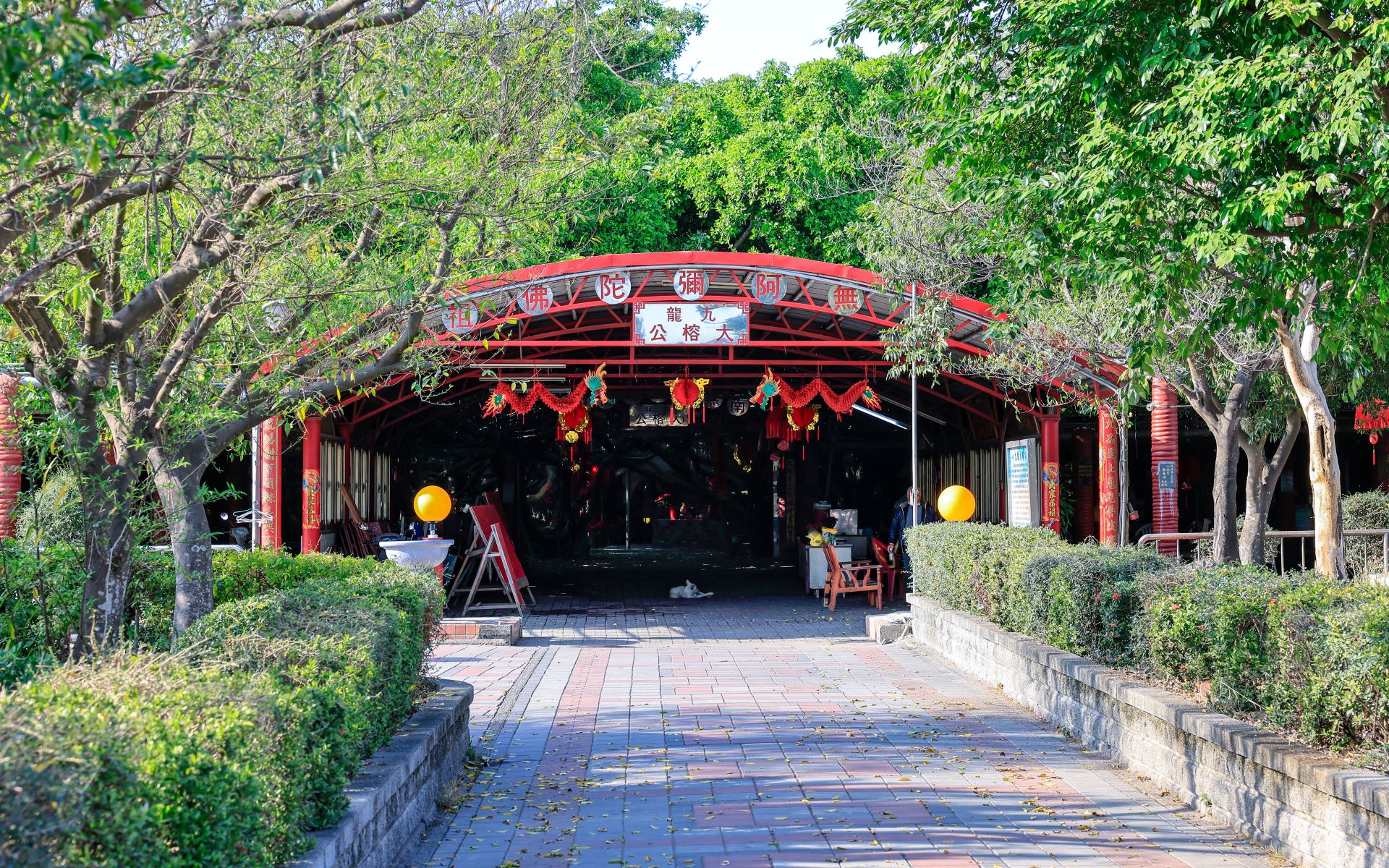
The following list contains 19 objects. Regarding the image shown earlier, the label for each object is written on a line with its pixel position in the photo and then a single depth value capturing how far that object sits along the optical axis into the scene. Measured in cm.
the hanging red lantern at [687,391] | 1845
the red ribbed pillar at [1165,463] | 1474
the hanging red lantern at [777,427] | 2061
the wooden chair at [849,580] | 1720
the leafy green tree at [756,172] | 2406
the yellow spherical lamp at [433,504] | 1459
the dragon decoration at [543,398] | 1766
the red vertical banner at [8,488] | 1405
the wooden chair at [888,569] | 1855
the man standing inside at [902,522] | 1944
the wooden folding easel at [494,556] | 1608
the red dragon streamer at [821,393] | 1806
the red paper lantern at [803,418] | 1952
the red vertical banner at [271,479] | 1518
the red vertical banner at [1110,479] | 1527
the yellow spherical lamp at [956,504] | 1405
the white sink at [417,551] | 1375
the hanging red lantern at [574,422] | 1908
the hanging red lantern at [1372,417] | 1487
